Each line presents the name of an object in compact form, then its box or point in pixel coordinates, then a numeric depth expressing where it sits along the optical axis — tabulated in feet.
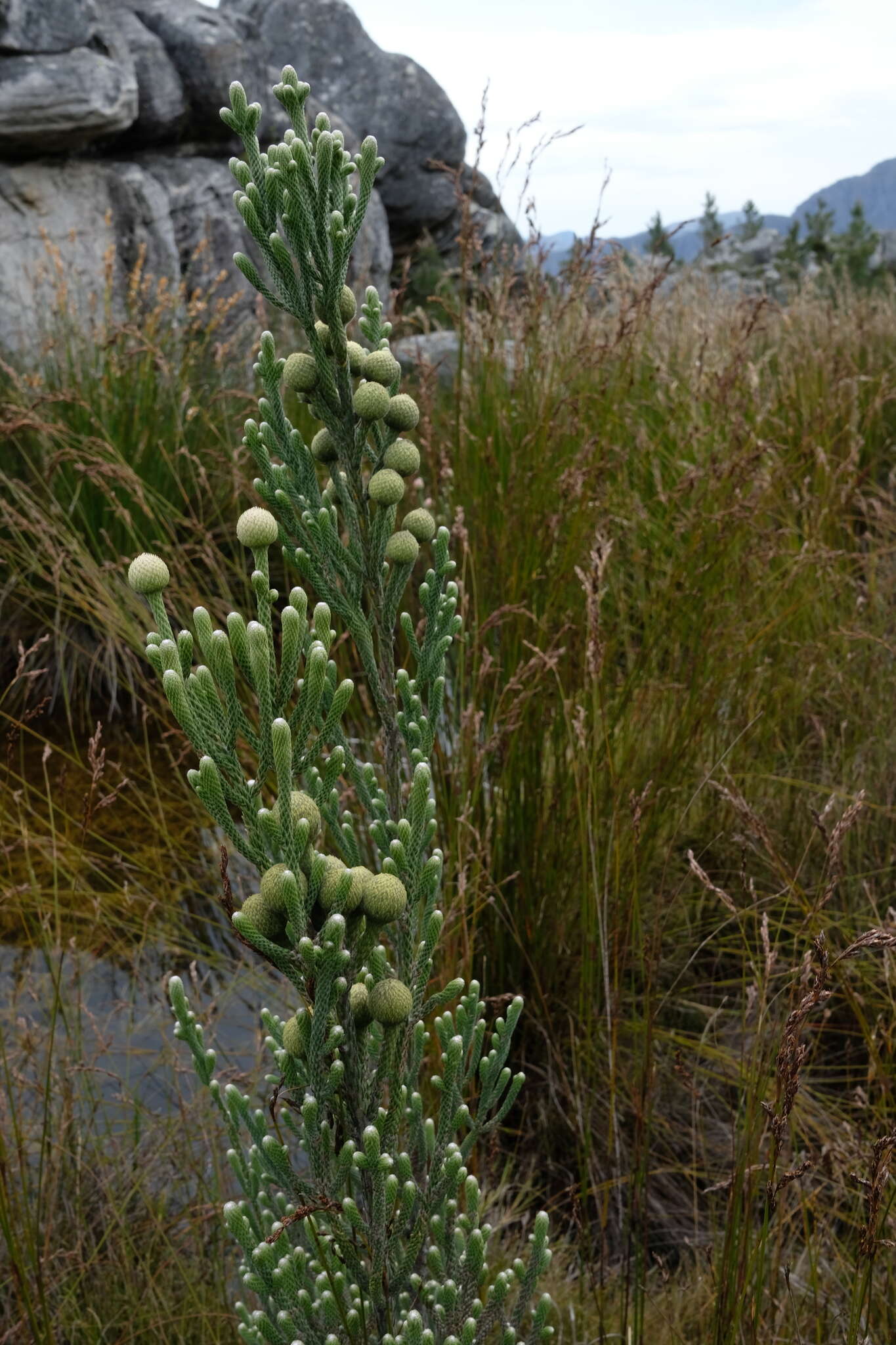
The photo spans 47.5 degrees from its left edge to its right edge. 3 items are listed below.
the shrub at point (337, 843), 3.28
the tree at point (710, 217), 62.74
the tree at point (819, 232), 56.59
